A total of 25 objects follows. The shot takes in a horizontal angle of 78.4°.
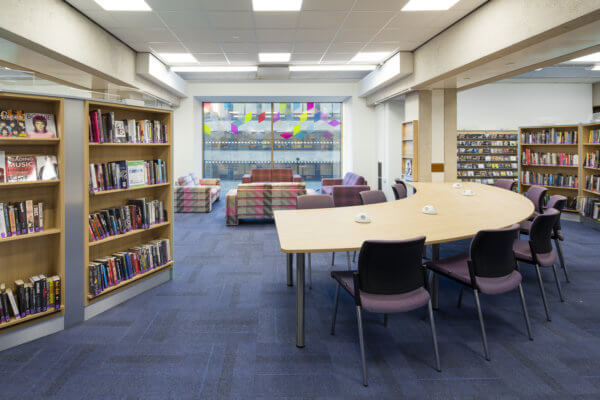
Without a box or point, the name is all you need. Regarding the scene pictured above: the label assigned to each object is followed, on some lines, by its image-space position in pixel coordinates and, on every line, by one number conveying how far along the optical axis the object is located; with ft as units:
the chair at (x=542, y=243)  10.32
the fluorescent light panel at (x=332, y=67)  29.12
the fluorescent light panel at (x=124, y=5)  16.21
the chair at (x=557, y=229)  13.15
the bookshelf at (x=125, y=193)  10.47
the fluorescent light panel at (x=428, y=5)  16.34
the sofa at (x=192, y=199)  28.53
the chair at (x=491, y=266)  8.52
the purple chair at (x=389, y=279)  7.53
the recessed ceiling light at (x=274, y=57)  25.44
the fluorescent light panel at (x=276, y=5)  16.40
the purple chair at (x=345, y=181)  28.72
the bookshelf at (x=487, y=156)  34.50
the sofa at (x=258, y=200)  23.94
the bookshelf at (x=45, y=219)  9.05
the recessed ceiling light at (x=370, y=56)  25.00
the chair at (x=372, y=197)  15.94
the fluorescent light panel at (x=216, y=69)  28.99
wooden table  8.71
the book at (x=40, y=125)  9.06
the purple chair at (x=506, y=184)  20.77
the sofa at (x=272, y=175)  36.35
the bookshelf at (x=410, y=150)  25.90
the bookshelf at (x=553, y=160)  24.77
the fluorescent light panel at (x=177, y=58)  24.96
